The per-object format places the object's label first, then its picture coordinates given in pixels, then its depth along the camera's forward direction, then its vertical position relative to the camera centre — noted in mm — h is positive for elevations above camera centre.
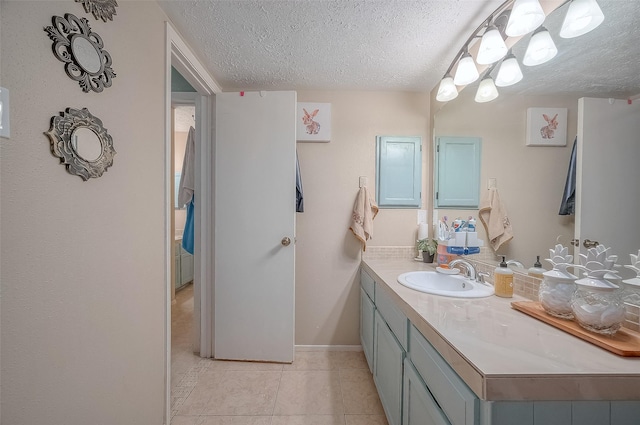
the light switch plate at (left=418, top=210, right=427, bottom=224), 1988 -66
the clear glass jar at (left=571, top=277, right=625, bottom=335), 683 -297
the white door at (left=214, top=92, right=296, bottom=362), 1779 -147
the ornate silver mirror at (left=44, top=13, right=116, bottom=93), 694 +510
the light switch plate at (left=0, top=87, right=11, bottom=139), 561 +230
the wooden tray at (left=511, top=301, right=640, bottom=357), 626 -386
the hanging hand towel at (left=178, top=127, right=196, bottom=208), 2027 +263
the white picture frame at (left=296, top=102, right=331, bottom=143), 1936 +740
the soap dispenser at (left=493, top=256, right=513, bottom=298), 1075 -350
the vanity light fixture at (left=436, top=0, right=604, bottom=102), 891 +818
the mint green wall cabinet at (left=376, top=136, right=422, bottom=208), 1950 +326
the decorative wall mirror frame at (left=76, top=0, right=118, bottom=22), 782 +718
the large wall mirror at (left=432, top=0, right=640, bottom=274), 788 +332
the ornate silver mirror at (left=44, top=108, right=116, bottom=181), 692 +209
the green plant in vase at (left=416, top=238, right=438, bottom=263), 1818 -325
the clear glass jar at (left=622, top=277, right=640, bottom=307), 728 -272
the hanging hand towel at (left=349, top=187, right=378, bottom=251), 1872 -84
